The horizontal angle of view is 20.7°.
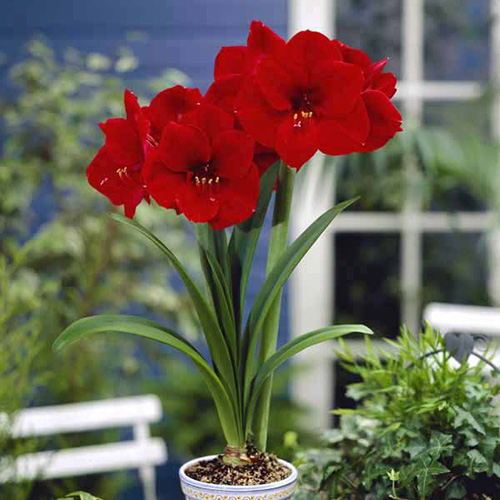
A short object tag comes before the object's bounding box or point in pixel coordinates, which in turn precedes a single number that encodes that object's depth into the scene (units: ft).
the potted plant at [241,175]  5.90
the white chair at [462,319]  12.92
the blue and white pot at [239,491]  6.00
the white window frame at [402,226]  21.65
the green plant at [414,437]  6.34
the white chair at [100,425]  14.05
